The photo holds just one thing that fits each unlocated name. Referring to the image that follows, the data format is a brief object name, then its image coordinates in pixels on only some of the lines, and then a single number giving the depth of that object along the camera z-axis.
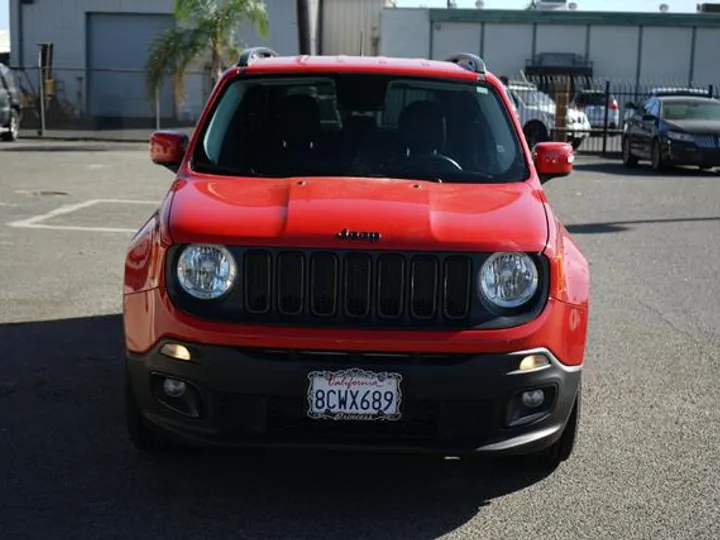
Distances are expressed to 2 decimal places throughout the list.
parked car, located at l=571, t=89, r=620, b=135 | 31.73
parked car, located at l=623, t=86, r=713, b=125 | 27.60
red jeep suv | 4.30
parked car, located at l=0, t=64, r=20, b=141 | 26.50
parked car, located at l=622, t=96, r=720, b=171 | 21.64
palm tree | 27.61
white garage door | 39.19
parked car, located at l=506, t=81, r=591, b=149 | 28.27
